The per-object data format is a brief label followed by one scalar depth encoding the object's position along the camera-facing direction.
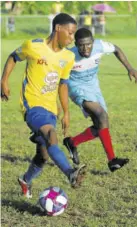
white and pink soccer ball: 6.81
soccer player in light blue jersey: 9.12
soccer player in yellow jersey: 7.13
